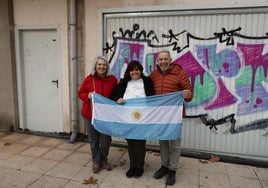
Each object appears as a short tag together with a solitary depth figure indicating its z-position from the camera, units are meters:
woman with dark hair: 3.62
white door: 5.49
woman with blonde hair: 3.77
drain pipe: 5.05
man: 3.51
